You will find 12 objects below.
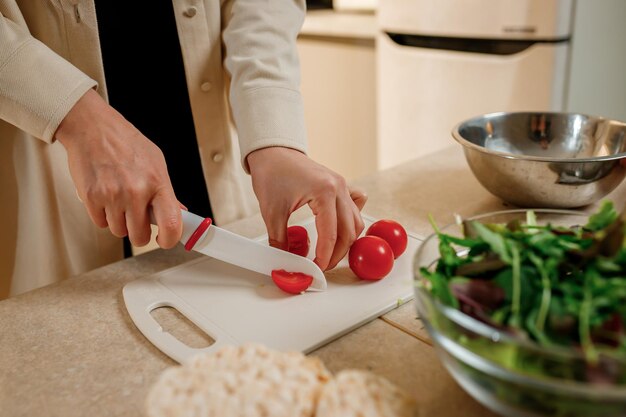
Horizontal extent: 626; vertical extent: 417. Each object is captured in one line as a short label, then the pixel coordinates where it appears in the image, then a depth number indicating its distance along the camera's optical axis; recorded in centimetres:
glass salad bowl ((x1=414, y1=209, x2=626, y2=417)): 40
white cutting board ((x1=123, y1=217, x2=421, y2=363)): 68
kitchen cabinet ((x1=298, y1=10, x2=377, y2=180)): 270
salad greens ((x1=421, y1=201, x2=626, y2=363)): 45
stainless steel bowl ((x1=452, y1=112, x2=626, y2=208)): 89
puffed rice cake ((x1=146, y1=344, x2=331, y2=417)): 47
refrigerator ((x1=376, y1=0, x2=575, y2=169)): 198
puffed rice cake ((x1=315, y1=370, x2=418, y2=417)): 47
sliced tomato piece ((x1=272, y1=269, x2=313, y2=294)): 75
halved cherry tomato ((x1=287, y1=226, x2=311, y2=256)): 85
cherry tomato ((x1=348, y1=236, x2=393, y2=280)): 77
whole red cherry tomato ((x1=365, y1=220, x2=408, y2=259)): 84
